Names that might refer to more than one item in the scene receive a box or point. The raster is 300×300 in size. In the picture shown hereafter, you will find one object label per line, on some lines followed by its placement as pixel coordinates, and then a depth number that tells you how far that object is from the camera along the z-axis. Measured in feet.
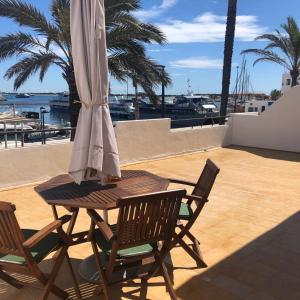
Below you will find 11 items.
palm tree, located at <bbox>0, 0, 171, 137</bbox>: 30.19
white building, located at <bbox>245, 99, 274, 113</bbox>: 101.53
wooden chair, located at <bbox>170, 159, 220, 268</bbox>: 11.79
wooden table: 10.30
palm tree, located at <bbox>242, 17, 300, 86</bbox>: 62.49
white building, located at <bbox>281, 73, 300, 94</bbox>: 138.90
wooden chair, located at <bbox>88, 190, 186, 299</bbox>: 9.01
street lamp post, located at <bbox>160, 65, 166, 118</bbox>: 37.58
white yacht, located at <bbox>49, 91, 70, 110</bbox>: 193.57
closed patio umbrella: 11.05
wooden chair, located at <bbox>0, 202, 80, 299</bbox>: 8.55
